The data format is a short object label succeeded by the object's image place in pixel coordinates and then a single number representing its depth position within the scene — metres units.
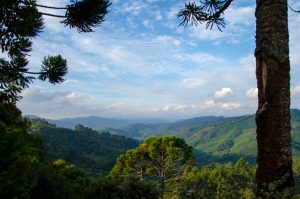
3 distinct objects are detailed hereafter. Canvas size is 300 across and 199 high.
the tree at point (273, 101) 2.85
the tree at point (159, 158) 22.84
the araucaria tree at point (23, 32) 5.10
